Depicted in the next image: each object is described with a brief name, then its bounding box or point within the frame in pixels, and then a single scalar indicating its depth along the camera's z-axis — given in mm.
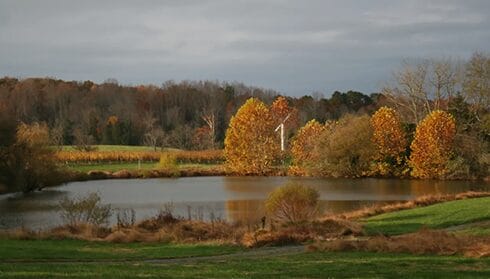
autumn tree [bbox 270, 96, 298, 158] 96038
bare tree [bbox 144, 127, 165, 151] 106762
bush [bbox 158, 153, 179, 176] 75062
